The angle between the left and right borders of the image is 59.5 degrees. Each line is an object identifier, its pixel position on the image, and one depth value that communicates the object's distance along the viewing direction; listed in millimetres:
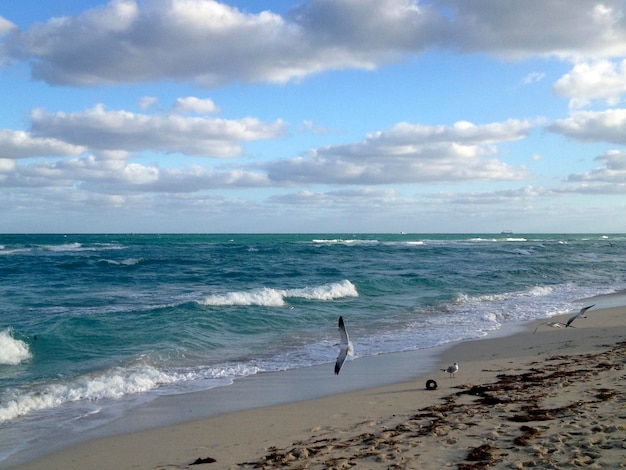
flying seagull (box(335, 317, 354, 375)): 8371
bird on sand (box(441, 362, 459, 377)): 9562
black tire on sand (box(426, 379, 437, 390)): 8748
